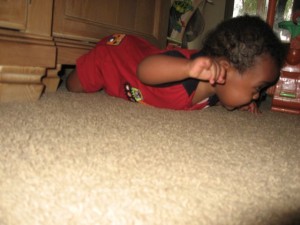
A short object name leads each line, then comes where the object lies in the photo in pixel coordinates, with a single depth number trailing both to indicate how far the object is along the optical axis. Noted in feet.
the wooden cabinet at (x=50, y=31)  2.17
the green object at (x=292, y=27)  3.41
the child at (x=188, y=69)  2.48
